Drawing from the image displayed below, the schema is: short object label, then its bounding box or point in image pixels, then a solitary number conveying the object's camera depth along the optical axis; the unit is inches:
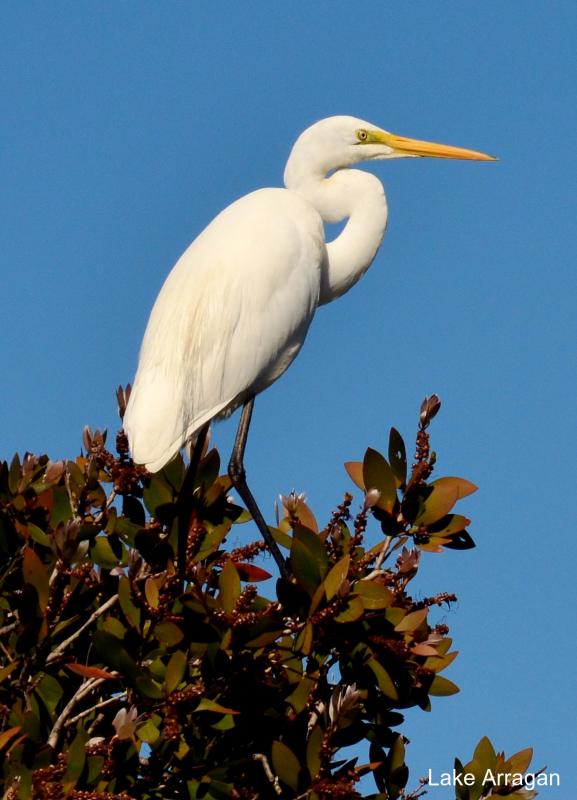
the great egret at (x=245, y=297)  424.5
